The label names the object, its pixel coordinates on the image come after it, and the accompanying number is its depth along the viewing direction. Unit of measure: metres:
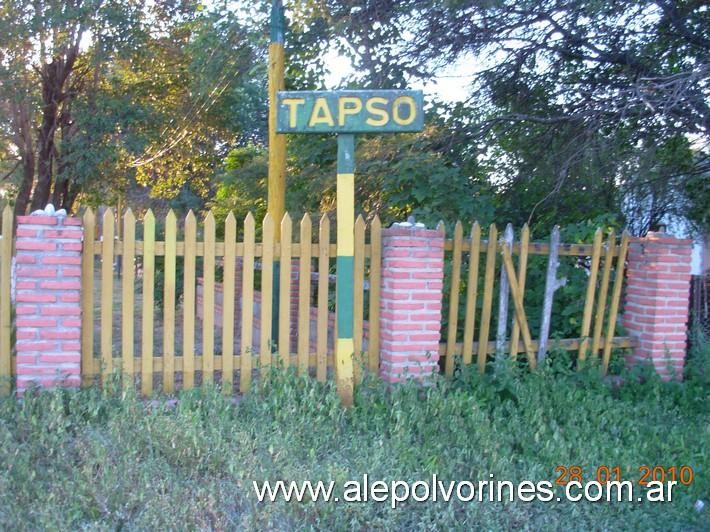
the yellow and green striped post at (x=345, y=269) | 4.88
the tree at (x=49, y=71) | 9.47
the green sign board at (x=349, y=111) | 4.75
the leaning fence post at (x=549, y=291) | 5.89
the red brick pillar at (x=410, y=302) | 5.25
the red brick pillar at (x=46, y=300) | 4.66
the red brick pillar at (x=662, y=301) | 6.15
